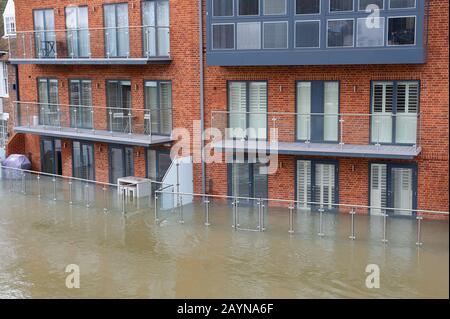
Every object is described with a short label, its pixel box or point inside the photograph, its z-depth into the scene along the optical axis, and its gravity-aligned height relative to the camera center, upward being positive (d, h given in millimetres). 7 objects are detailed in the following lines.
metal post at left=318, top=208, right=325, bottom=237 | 15055 -3132
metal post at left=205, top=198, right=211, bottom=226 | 16438 -3126
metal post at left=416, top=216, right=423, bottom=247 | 13867 -3102
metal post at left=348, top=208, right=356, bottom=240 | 14634 -3114
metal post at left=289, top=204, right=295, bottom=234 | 15450 -3126
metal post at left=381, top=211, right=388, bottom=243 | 14323 -3064
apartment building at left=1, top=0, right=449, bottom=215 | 15750 -85
